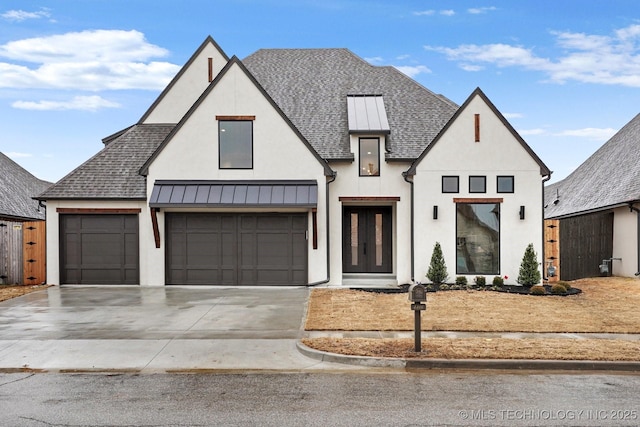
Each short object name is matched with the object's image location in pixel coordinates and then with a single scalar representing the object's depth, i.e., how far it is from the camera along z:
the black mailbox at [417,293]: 7.94
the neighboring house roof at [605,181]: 20.58
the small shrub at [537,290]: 15.00
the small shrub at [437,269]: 16.55
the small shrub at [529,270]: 16.20
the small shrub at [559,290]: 15.10
